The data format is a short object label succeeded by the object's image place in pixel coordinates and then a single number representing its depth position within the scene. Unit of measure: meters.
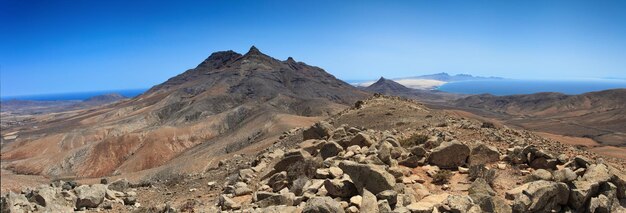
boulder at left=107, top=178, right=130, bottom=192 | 15.18
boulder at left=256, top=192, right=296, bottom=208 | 8.79
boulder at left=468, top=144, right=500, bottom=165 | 10.98
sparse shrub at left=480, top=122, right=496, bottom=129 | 17.67
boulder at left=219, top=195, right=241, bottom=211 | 9.95
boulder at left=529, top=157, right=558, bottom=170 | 10.27
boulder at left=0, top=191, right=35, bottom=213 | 11.35
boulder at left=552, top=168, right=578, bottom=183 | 8.31
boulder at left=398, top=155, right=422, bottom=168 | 10.81
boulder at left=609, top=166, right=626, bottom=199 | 8.26
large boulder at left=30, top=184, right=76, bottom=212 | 11.78
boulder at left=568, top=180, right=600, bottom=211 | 7.81
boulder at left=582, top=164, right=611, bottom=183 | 8.22
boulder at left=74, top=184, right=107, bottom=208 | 12.00
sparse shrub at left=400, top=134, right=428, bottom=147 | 12.91
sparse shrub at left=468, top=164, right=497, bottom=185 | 9.45
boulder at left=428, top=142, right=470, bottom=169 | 10.68
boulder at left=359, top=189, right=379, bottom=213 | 7.30
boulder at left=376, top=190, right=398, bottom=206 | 7.62
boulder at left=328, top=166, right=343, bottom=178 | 9.22
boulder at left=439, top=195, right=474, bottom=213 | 7.13
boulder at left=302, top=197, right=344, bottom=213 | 7.27
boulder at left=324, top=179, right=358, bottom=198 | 8.47
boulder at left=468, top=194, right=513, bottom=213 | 7.53
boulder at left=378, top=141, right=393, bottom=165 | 10.30
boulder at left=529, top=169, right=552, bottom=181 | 8.80
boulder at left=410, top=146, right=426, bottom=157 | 11.10
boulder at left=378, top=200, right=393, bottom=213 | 7.17
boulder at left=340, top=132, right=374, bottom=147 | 12.77
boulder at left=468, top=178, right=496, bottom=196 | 8.24
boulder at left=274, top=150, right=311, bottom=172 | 12.01
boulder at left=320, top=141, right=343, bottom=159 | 12.33
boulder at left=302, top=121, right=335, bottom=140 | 17.39
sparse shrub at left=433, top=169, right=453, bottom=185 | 9.77
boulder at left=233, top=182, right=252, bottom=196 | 11.45
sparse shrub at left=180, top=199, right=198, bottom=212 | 10.73
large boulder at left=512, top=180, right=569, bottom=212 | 7.62
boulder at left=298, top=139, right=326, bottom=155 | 13.96
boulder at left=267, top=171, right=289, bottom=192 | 10.79
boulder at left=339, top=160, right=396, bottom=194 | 8.15
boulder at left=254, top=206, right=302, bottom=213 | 7.82
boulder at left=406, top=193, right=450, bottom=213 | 7.27
